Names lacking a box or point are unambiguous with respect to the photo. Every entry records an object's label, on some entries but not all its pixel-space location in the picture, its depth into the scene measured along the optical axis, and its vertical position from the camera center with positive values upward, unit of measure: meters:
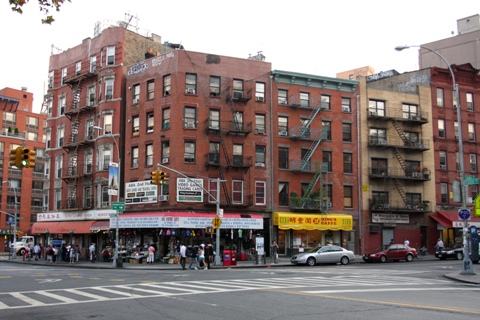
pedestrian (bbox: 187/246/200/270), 31.80 -2.25
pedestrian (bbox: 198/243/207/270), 34.13 -2.73
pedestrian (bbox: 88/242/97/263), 44.62 -3.05
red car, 40.80 -3.01
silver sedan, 36.72 -2.89
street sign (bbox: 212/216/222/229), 37.12 -0.42
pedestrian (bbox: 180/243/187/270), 33.30 -2.54
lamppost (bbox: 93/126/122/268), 36.76 -2.76
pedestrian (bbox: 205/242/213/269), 34.69 -2.44
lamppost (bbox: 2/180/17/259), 53.84 -3.65
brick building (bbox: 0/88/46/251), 81.75 +7.65
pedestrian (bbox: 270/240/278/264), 39.66 -2.80
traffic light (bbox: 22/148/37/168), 19.14 +2.13
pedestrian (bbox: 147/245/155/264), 39.99 -2.92
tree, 9.63 +3.97
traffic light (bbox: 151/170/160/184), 33.46 +2.45
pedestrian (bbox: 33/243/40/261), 49.51 -3.27
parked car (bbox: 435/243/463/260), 43.03 -3.05
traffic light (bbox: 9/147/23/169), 18.92 +2.13
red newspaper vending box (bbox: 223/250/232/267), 36.44 -2.93
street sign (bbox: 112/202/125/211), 37.00 +0.73
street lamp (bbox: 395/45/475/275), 25.16 -0.53
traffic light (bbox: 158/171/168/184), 33.59 +2.52
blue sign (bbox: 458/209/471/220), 26.34 +0.08
